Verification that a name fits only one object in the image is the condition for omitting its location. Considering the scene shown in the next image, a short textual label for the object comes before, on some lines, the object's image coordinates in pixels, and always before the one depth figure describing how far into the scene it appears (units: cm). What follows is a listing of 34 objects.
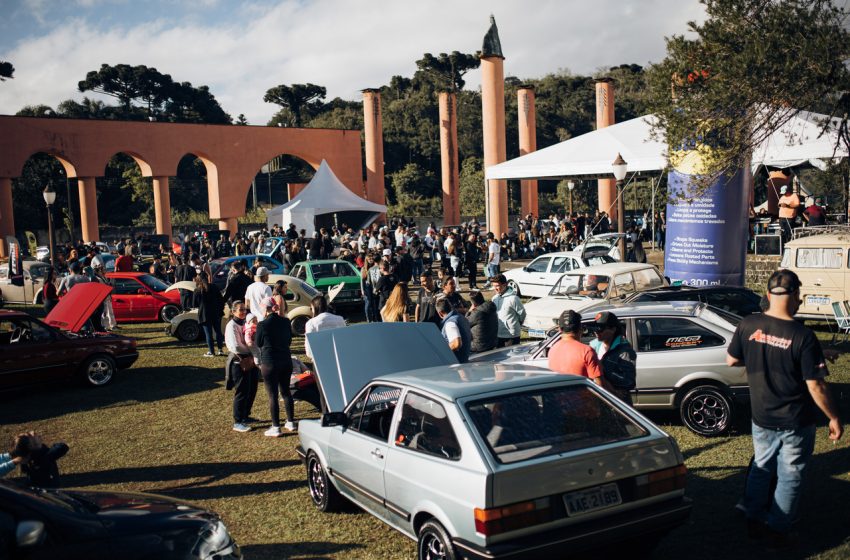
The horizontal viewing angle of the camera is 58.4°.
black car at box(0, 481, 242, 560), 391
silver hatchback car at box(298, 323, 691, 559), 445
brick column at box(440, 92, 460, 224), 4131
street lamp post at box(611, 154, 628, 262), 1645
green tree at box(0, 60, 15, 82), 4622
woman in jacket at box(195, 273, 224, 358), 1436
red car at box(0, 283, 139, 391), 1171
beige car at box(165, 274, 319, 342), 1652
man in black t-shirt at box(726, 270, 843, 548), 502
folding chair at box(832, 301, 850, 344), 1208
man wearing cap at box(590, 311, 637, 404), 664
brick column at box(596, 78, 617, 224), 3366
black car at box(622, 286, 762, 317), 1166
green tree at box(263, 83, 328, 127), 7800
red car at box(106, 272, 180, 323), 1895
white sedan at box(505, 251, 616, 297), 1927
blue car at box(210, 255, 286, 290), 2133
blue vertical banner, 1449
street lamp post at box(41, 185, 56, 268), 2422
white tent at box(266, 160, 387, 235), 3328
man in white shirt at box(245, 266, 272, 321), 1343
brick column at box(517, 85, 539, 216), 3788
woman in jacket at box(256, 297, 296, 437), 876
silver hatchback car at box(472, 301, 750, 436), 827
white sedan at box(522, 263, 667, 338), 1384
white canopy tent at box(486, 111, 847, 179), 1567
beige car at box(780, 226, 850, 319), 1380
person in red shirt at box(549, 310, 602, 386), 632
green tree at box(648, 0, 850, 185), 1258
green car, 1888
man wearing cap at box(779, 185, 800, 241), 2111
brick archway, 3497
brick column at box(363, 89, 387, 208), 4116
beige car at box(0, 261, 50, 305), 2397
